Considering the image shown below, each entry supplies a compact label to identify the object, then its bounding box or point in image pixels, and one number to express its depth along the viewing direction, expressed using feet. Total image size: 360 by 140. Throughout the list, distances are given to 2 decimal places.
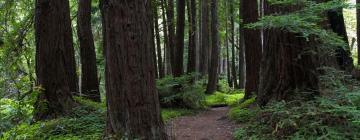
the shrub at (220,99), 50.16
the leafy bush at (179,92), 41.06
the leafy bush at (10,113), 20.26
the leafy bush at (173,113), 35.20
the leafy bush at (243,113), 27.40
